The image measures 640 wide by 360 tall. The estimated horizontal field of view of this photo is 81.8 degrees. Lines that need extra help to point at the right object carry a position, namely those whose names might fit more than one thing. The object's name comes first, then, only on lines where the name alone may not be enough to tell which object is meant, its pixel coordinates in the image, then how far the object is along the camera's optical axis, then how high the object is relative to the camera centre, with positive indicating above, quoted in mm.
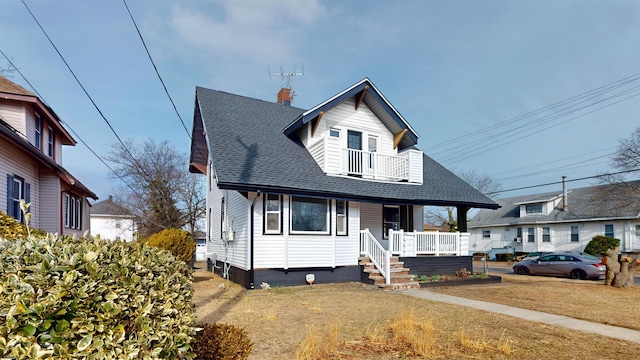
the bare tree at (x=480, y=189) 45625 +819
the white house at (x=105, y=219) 45281 -1861
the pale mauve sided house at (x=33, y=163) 11609 +1510
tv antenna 22128 +7608
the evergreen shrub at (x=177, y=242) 12391 -1313
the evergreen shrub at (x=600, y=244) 28125 -3415
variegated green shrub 2252 -669
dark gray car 17938 -3401
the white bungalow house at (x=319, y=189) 12023 +458
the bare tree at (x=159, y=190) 29844 +1143
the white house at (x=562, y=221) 29641 -1897
